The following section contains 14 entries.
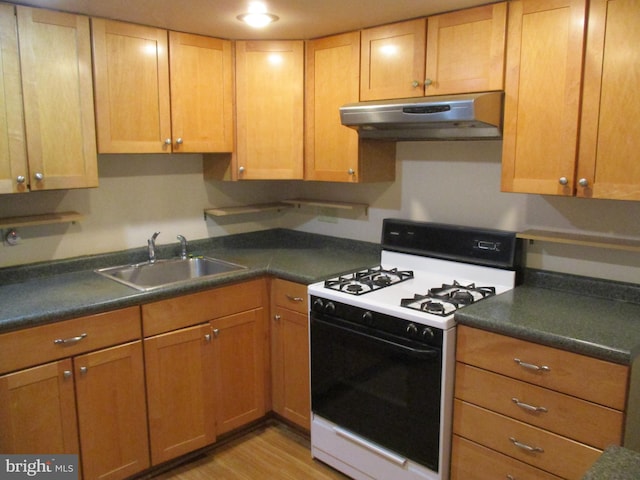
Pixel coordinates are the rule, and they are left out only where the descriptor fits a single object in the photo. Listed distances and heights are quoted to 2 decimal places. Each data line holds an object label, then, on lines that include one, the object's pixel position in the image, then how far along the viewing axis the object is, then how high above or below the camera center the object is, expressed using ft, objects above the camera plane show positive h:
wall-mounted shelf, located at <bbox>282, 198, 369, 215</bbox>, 10.32 -0.68
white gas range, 7.06 -2.47
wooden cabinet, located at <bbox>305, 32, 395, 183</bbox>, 9.11 +0.79
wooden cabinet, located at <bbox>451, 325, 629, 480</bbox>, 5.83 -2.78
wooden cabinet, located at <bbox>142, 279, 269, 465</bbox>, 8.16 -3.17
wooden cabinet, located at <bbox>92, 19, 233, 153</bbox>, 8.23 +1.31
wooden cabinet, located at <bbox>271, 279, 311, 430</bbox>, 9.02 -3.15
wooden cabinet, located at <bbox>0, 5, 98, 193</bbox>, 7.29 +0.94
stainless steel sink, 9.50 -1.85
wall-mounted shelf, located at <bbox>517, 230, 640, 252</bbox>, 7.06 -0.95
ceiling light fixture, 7.64 +2.33
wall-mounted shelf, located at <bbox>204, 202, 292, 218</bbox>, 10.69 -0.81
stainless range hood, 7.11 +0.75
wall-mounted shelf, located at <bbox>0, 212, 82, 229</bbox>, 8.02 -0.78
